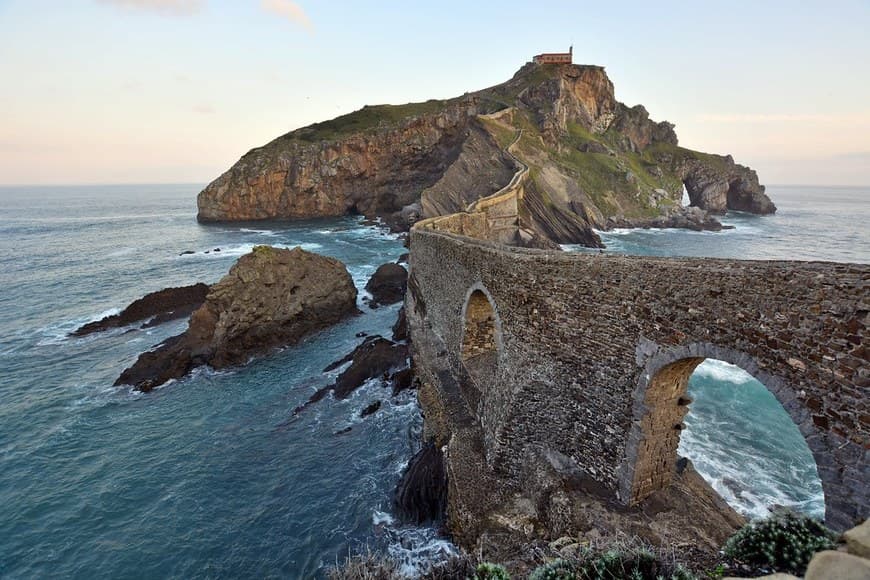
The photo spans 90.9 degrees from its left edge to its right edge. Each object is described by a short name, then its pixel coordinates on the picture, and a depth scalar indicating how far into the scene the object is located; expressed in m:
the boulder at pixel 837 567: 2.94
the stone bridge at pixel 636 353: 6.26
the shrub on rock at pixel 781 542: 5.23
